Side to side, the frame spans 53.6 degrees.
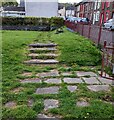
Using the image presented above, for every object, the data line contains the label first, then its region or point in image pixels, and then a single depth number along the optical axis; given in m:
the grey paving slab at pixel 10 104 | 1.83
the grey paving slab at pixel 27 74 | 2.76
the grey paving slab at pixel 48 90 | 2.15
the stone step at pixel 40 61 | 3.40
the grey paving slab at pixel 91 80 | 2.52
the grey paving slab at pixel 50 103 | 1.82
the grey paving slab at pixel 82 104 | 1.87
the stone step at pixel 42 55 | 3.67
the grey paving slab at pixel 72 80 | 2.54
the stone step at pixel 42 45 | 4.30
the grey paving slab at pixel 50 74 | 2.79
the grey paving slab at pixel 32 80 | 2.51
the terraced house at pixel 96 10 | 17.64
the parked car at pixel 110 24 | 11.38
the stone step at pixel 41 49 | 3.96
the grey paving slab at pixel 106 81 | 2.53
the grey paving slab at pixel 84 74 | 2.83
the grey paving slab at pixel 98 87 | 2.27
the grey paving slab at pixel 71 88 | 2.22
